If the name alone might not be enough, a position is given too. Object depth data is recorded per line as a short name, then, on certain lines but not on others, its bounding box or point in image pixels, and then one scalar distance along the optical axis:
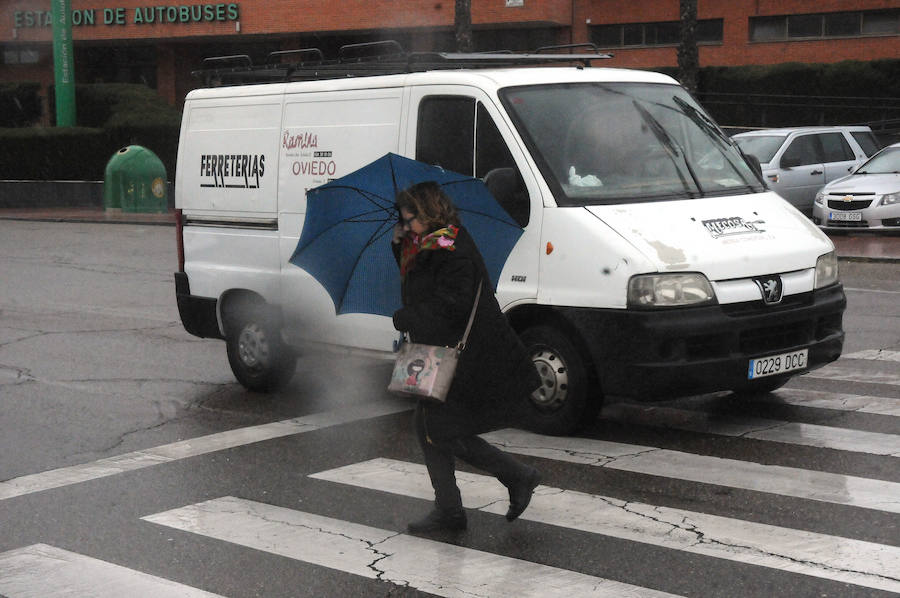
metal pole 34.03
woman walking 5.45
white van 6.96
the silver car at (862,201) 19.62
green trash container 30.09
